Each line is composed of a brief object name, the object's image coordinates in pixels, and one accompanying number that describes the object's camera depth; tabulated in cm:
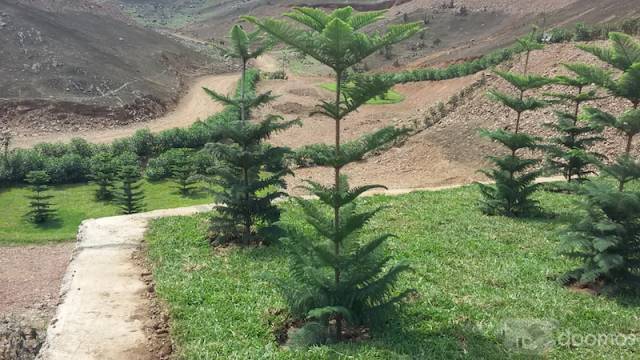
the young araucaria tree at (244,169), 1157
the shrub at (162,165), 2541
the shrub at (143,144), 2859
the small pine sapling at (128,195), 2027
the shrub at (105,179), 2272
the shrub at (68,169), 2467
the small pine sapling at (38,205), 2042
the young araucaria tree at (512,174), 1334
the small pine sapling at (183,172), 2333
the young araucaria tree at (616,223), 822
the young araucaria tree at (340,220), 678
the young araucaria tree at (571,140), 1525
